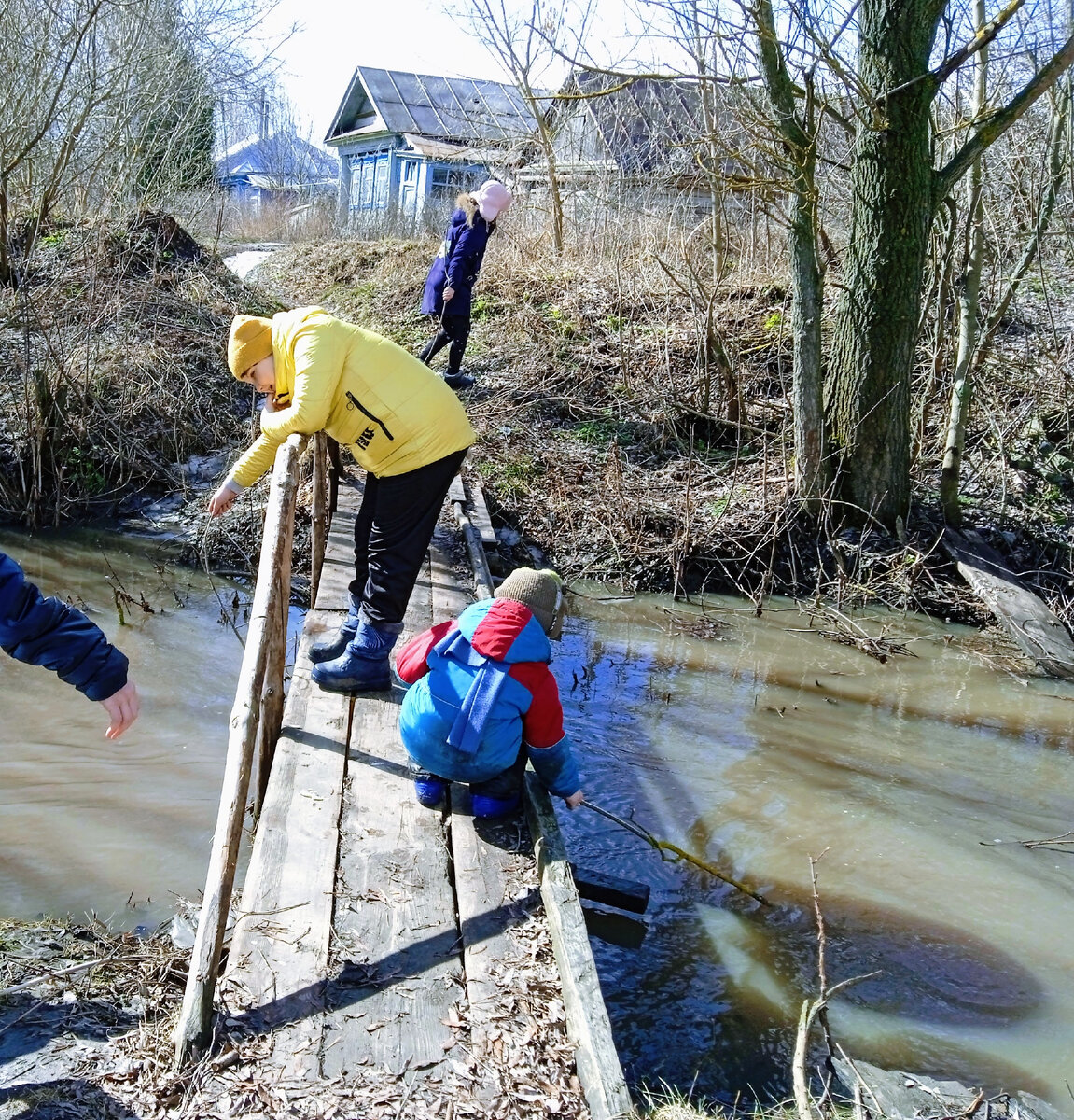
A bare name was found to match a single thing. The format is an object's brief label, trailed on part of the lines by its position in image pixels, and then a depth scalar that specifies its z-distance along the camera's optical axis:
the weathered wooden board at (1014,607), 8.50
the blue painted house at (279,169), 40.31
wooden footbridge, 2.74
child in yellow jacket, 4.39
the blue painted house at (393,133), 41.03
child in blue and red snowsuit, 3.79
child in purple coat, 11.32
